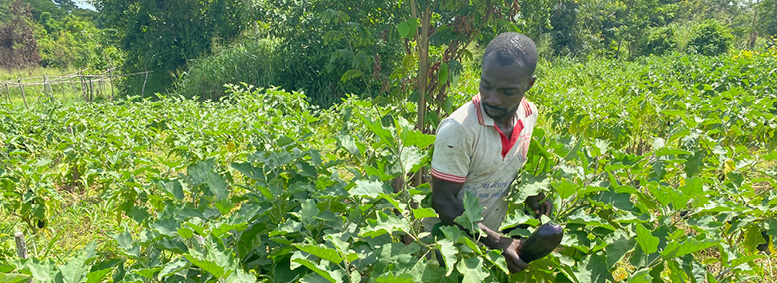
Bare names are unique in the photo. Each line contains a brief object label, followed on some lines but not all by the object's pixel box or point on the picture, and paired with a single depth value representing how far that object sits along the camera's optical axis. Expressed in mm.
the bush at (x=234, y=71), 10938
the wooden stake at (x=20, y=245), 2082
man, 1521
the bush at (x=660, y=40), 24812
